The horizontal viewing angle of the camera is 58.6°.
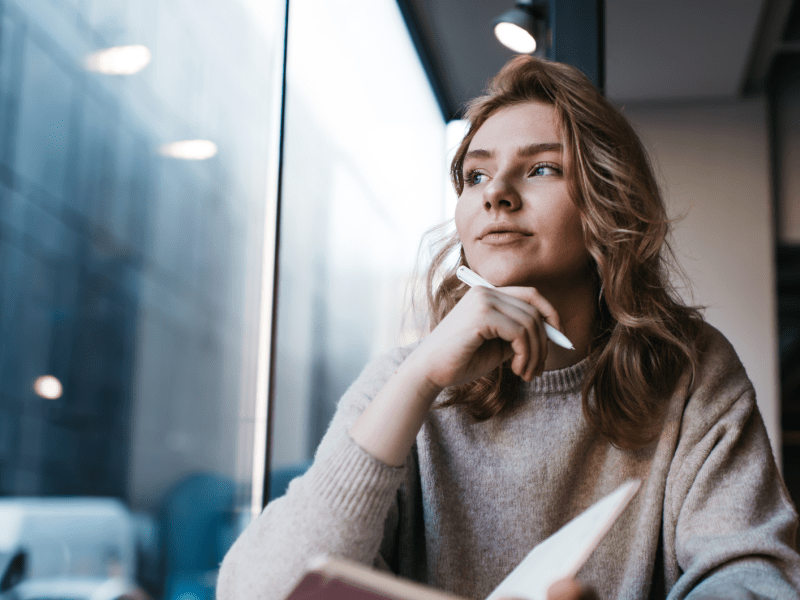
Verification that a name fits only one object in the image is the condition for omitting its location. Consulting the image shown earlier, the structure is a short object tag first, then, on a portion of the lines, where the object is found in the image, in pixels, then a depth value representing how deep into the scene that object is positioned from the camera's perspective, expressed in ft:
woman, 2.94
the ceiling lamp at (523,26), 7.53
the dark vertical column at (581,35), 5.61
